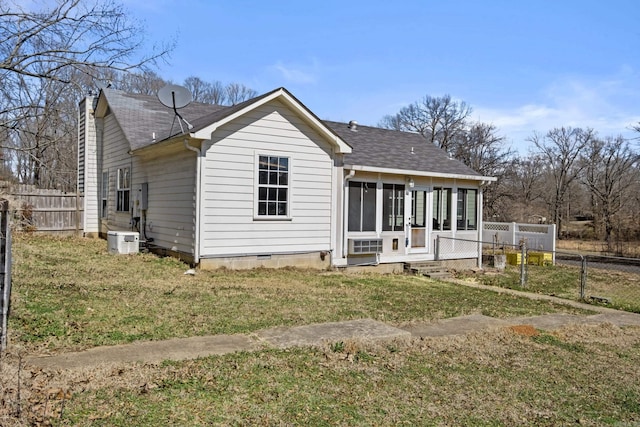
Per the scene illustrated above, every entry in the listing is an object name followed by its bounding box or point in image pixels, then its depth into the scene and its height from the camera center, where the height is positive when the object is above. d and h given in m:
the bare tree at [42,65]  6.67 +2.11
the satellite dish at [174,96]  12.53 +3.04
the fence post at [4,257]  4.31 -0.46
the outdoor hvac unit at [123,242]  12.31 -0.88
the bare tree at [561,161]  39.88 +4.90
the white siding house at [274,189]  10.84 +0.62
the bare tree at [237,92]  44.28 +11.23
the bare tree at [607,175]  34.22 +3.42
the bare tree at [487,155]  30.47 +4.23
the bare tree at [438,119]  35.50 +7.56
